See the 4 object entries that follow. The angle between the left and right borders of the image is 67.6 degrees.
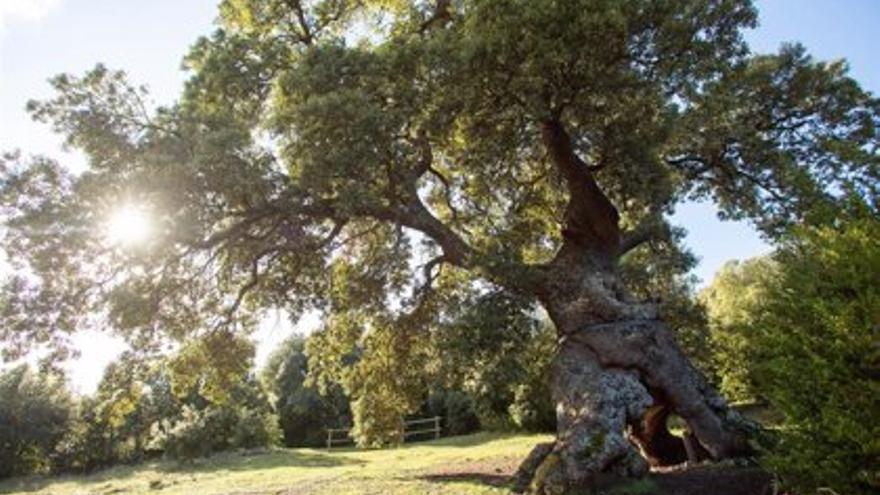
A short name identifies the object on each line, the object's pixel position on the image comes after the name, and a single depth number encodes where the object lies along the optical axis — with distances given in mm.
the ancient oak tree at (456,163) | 13297
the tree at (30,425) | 36594
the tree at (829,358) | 7133
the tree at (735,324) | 9778
